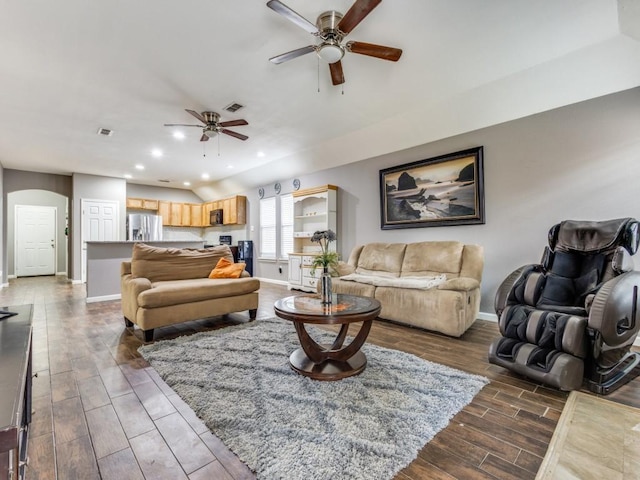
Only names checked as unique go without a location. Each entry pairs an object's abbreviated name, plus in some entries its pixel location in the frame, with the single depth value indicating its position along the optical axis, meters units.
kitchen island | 5.01
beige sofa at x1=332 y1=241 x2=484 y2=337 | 3.20
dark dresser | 0.68
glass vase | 2.46
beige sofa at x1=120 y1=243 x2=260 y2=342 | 3.05
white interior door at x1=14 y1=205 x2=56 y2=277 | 8.74
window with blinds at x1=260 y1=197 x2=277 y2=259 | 7.39
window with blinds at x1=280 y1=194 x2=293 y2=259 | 6.93
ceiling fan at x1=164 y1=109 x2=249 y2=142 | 3.77
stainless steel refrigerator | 8.31
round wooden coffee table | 2.09
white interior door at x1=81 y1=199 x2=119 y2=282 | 7.62
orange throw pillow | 3.91
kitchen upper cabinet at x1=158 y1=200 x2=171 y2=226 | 9.18
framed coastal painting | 3.91
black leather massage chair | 1.97
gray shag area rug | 1.37
